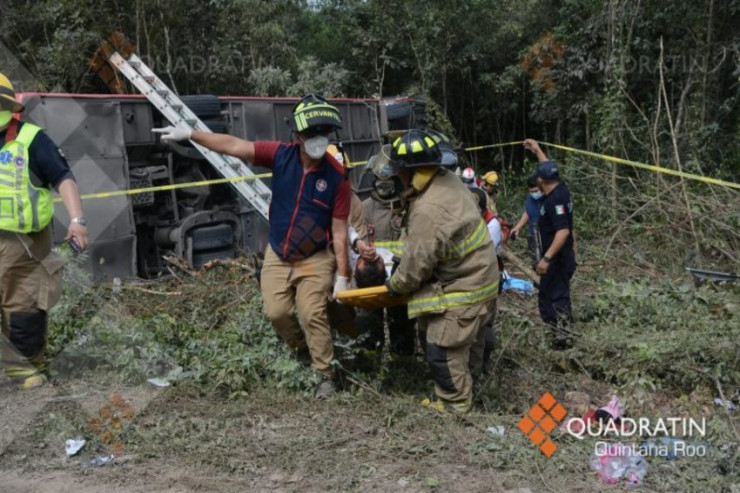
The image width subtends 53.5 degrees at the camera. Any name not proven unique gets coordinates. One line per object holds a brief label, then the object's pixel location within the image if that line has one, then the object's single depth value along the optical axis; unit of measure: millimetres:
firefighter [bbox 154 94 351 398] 4488
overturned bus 7465
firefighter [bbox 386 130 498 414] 4125
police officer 5992
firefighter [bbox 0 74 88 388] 4438
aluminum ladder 8227
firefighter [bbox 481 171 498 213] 8620
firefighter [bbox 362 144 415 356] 4715
